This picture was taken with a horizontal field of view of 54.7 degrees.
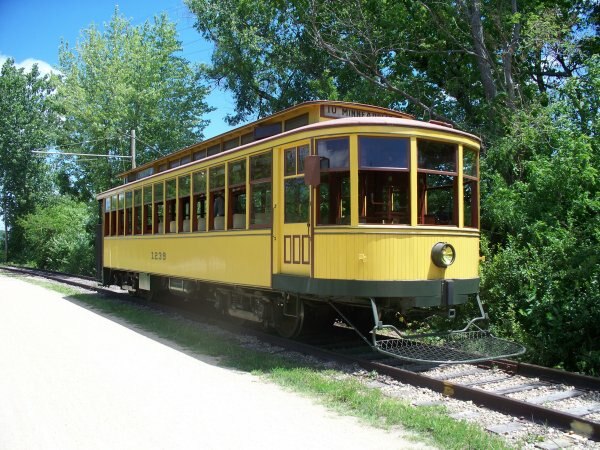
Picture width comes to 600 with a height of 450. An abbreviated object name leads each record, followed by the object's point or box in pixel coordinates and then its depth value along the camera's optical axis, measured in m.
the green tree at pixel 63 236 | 28.75
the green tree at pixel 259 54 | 21.61
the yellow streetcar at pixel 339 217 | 7.09
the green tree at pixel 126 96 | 29.66
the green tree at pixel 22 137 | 43.19
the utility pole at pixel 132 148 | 23.38
